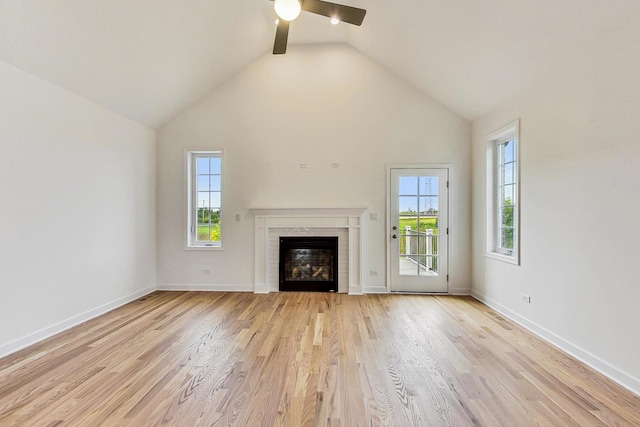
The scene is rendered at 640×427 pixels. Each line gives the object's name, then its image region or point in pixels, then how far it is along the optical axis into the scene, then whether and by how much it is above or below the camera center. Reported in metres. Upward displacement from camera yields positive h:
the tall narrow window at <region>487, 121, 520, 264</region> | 3.53 +0.25
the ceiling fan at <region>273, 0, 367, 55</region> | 2.27 +1.70
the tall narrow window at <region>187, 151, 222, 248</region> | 4.80 +0.23
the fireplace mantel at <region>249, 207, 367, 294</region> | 4.55 -0.23
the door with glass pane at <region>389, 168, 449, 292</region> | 4.55 -0.28
